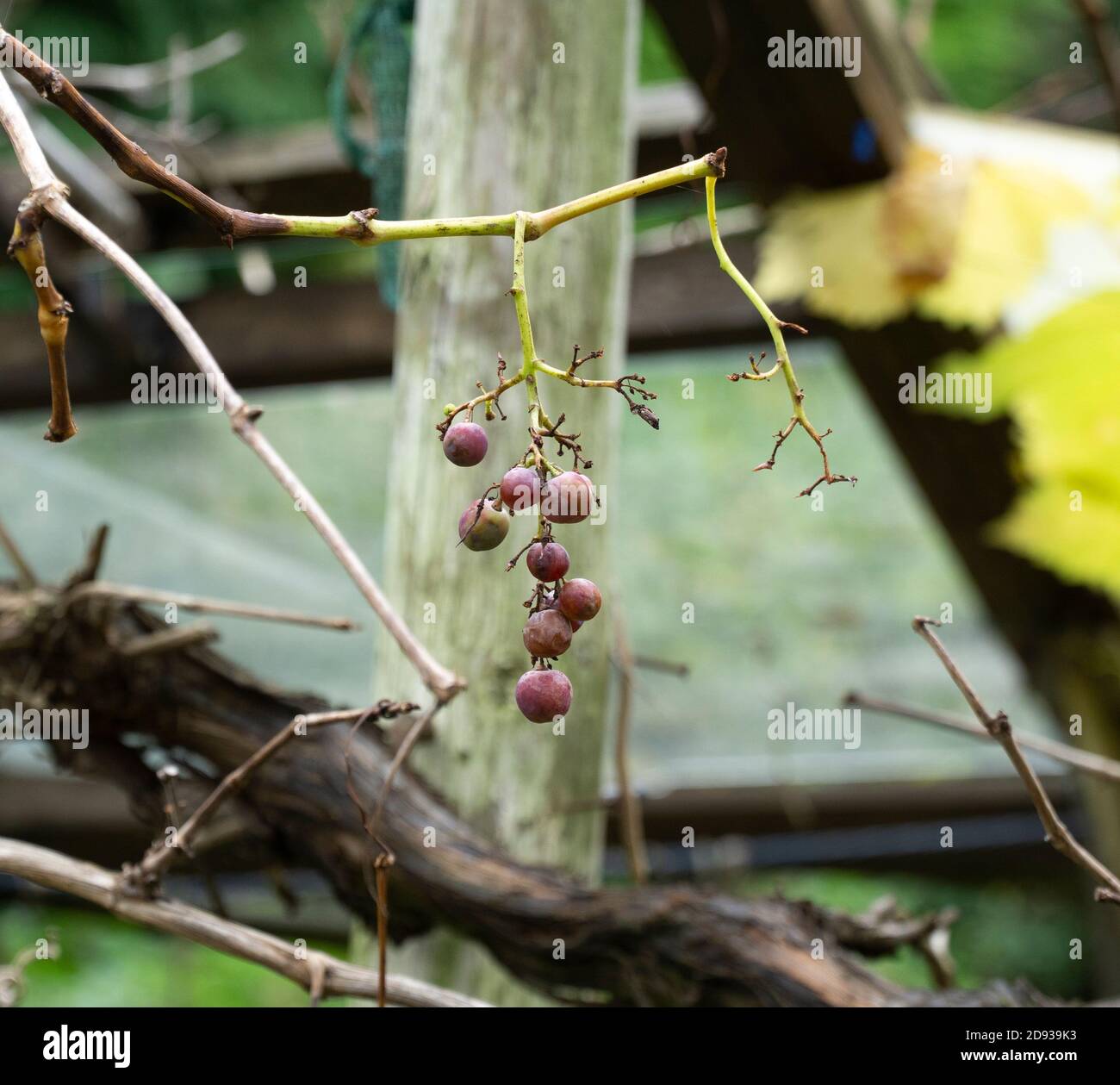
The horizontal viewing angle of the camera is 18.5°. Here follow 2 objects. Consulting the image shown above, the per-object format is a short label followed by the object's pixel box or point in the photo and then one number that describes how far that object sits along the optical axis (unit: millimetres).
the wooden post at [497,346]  1454
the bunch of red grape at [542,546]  1001
